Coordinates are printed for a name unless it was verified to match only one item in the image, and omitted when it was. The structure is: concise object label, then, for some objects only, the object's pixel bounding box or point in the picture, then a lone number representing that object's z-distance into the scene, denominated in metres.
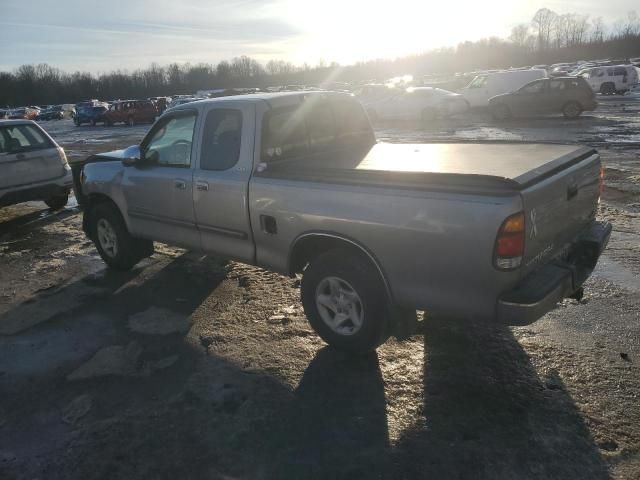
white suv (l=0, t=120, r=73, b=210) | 8.28
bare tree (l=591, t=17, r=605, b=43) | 119.59
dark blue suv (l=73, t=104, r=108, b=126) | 39.66
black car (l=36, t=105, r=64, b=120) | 56.69
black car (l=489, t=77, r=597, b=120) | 20.14
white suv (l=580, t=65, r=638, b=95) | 31.52
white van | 24.77
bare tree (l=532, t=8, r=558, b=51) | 124.40
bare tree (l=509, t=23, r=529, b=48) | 136.12
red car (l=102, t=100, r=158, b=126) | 36.44
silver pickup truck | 3.04
